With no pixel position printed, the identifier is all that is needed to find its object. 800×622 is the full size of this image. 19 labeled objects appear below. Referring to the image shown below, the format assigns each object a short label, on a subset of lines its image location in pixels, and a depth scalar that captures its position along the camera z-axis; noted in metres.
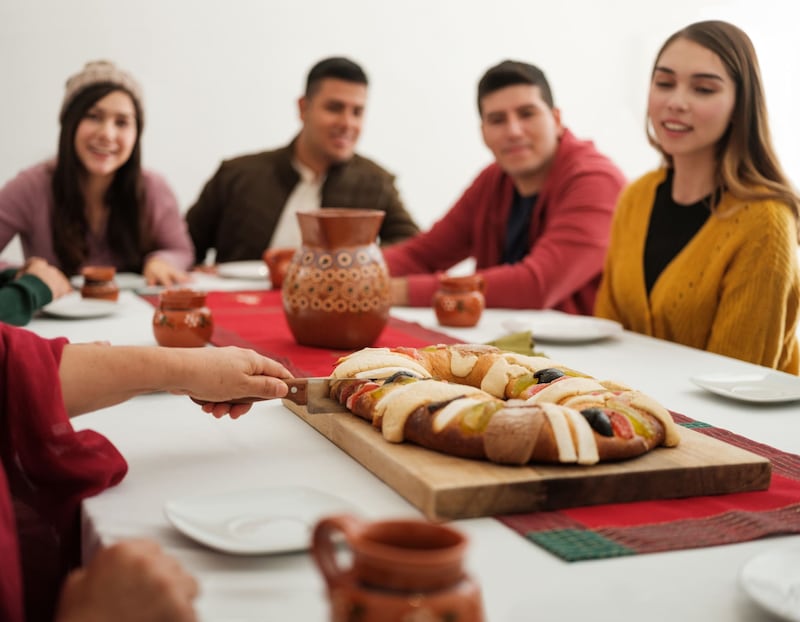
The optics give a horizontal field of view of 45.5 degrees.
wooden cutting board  0.90
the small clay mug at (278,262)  2.53
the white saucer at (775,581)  0.70
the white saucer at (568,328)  1.84
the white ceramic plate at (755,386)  1.39
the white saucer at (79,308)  2.05
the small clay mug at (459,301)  1.98
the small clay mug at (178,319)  1.67
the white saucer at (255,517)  0.81
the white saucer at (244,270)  2.77
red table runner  0.84
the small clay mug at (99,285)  2.22
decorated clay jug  1.64
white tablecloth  0.74
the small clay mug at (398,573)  0.54
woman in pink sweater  3.08
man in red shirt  2.42
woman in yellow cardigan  1.98
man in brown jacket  3.73
